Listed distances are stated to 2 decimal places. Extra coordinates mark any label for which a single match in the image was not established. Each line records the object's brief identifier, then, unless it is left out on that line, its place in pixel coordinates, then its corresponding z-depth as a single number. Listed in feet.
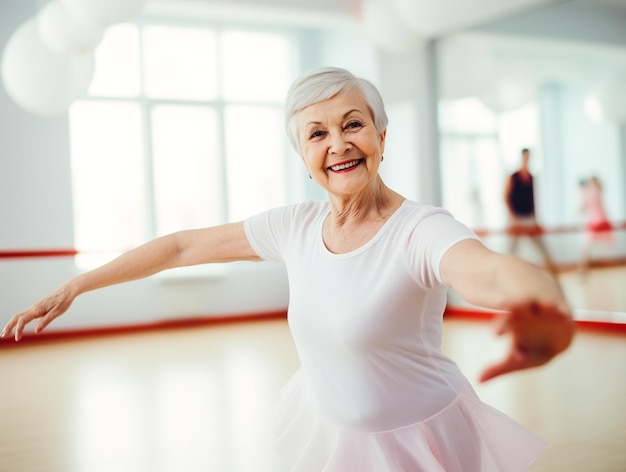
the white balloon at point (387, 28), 18.94
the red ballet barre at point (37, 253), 14.97
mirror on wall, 17.21
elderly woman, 3.75
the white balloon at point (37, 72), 14.29
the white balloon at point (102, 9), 13.47
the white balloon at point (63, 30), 13.92
